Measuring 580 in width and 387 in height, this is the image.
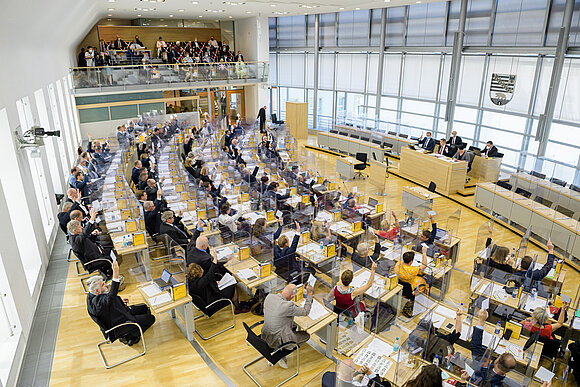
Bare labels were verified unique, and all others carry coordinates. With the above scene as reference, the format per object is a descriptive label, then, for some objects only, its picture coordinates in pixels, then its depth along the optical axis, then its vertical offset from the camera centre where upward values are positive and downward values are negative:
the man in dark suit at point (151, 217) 9.08 -3.27
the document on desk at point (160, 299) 6.07 -3.44
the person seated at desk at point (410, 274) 7.00 -3.55
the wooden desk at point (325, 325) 5.68 -3.58
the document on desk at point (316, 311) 5.89 -3.55
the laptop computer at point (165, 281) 6.33 -3.34
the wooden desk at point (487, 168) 14.31 -3.63
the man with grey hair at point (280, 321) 5.48 -3.40
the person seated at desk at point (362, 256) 7.31 -3.43
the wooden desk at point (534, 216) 9.19 -3.80
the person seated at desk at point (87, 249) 7.32 -3.25
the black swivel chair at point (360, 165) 15.05 -3.63
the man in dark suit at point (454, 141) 15.51 -2.89
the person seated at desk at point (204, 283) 6.37 -3.35
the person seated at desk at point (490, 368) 4.57 -3.51
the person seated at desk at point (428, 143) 15.84 -3.05
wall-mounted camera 7.50 -1.32
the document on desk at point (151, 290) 6.30 -3.44
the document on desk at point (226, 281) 6.80 -3.54
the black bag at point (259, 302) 7.20 -4.17
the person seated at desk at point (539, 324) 5.55 -3.55
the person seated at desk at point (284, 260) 7.09 -3.36
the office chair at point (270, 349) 5.36 -3.69
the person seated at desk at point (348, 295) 6.06 -3.42
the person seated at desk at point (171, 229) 8.45 -3.32
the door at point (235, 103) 26.91 -2.45
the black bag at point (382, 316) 6.25 -3.90
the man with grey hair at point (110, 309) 5.57 -3.28
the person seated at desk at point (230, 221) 8.70 -3.25
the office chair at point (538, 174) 11.57 -3.14
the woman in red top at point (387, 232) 8.69 -3.51
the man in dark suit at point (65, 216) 8.53 -3.04
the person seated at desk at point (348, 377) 4.39 -3.38
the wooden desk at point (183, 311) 5.96 -3.80
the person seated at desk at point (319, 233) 8.35 -3.37
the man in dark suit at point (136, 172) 12.01 -3.09
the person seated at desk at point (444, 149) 14.82 -3.08
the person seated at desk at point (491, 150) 14.39 -3.01
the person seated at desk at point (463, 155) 14.34 -3.17
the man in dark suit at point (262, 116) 22.37 -2.74
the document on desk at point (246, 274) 6.90 -3.49
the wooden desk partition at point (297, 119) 22.48 -2.94
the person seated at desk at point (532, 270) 7.04 -3.57
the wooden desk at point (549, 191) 10.14 -3.32
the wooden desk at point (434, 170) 13.68 -3.69
